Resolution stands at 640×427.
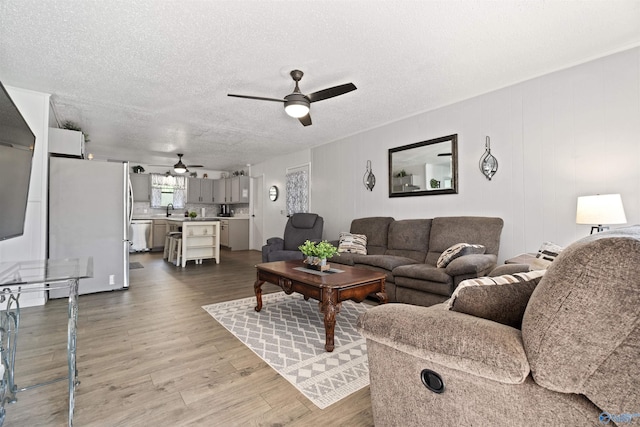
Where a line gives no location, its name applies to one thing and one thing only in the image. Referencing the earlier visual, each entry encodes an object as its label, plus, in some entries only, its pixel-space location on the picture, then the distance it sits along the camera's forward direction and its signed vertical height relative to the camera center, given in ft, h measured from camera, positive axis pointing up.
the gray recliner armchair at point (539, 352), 2.41 -1.33
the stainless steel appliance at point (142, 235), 26.09 -1.55
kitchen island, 19.22 -1.52
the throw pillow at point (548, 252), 5.50 -0.71
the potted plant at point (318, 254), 9.62 -1.22
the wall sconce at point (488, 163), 11.15 +2.03
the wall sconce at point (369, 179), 15.89 +2.07
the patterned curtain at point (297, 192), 21.08 +1.84
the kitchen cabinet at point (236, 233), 27.02 -1.50
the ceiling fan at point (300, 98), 9.22 +3.83
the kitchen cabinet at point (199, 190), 29.04 +2.68
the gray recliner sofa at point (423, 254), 9.38 -1.46
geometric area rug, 6.08 -3.38
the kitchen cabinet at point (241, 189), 27.79 +2.66
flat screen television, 4.94 +0.98
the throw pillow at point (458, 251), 10.00 -1.21
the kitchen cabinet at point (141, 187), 26.48 +2.81
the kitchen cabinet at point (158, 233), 26.84 -1.42
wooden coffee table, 7.63 -1.96
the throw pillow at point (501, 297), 3.54 -1.00
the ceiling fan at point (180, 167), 22.53 +3.86
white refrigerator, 12.15 +0.03
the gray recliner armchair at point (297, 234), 16.08 -0.97
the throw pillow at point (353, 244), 13.75 -1.29
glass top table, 4.45 -1.01
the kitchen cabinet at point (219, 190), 29.58 +2.73
